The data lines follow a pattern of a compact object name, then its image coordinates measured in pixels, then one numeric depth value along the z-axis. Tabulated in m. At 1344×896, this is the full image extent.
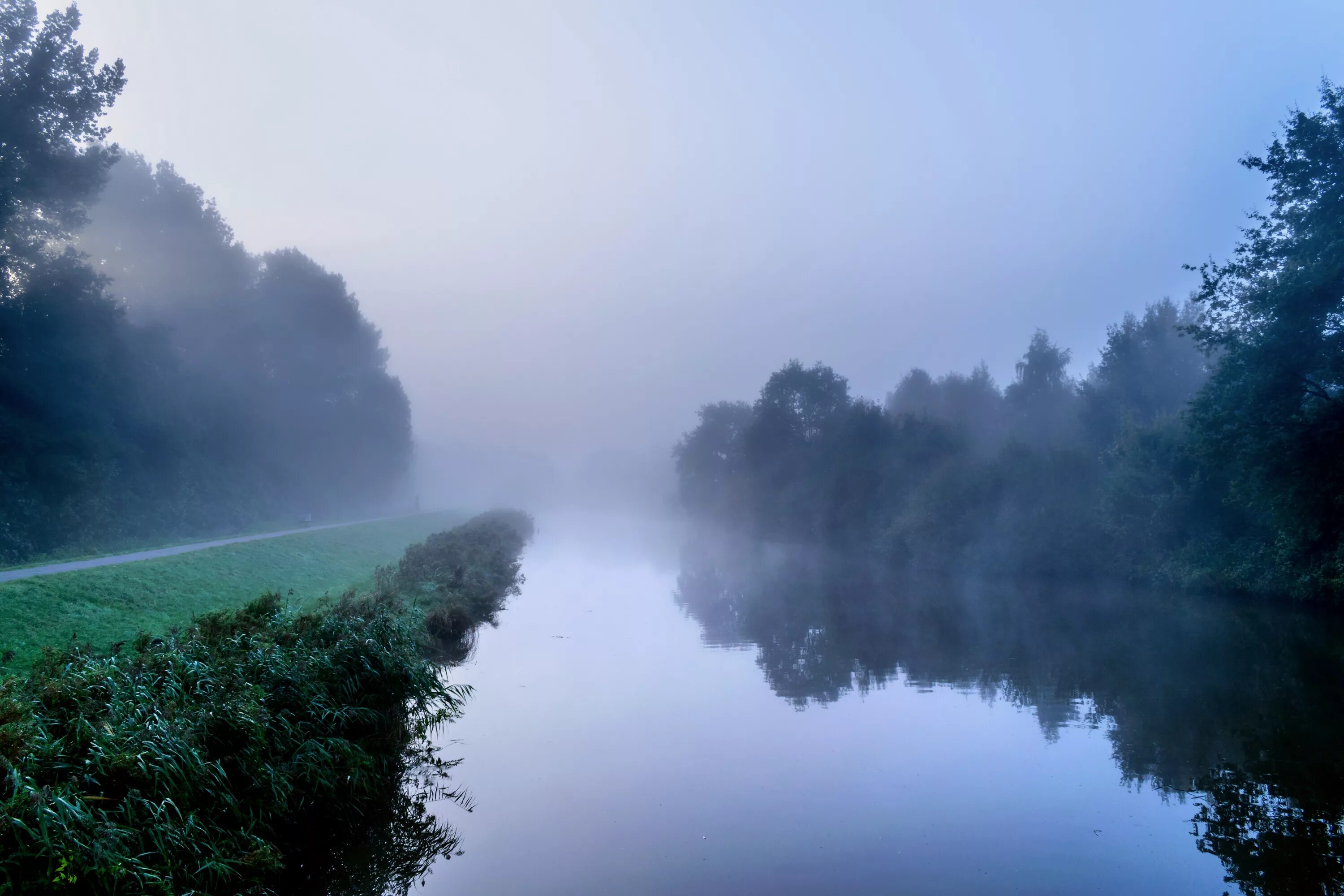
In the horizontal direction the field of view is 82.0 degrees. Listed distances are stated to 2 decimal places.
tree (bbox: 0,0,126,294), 23.55
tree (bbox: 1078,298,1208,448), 37.28
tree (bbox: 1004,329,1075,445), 48.75
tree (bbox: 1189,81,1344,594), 17.73
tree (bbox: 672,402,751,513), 69.12
